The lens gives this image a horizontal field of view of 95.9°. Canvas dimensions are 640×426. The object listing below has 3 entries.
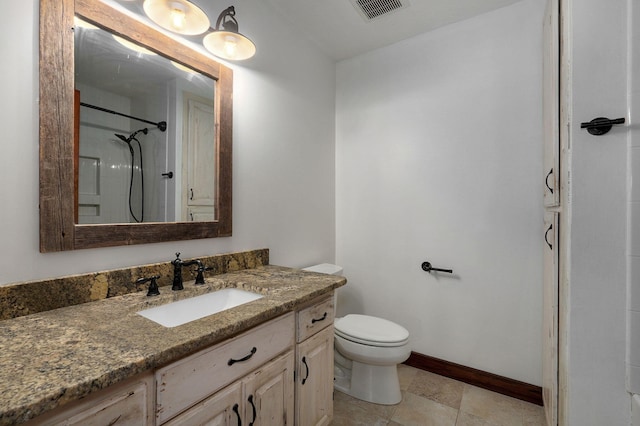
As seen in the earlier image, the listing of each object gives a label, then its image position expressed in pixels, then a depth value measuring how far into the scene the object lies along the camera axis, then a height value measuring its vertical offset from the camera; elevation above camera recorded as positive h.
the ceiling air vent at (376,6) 1.85 +1.35
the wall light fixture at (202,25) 1.21 +0.85
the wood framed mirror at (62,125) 1.00 +0.31
